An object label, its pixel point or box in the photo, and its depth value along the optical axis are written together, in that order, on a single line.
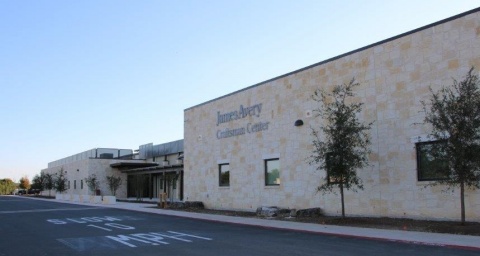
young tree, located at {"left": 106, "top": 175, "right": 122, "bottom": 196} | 47.59
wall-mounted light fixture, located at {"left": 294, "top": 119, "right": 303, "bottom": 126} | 22.79
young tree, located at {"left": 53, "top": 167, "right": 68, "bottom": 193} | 63.03
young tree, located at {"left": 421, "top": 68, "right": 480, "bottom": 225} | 13.82
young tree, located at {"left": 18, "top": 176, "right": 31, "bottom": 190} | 118.24
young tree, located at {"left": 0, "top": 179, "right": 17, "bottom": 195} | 107.78
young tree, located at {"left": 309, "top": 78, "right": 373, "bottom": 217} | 17.77
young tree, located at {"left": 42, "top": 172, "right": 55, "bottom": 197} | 66.62
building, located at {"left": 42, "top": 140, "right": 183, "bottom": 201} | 44.22
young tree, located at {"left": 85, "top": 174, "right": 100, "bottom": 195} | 53.05
